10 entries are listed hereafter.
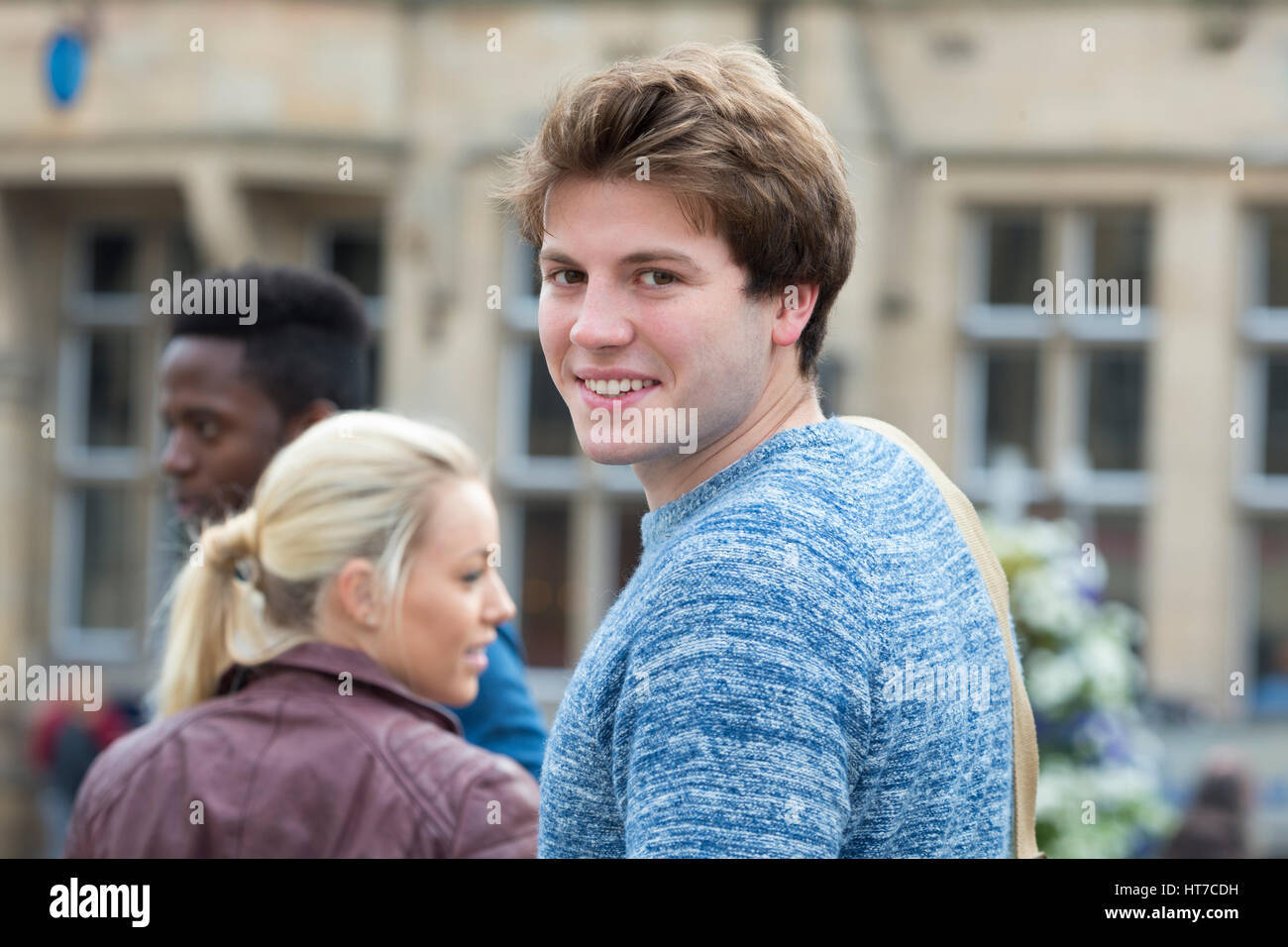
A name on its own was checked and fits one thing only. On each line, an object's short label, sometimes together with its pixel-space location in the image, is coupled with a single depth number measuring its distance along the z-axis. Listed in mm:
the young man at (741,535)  2260
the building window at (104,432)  16609
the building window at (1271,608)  14305
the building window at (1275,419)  14289
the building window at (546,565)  15469
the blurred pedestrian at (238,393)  5316
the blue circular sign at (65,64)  15383
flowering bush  8477
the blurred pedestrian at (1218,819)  8984
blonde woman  3650
